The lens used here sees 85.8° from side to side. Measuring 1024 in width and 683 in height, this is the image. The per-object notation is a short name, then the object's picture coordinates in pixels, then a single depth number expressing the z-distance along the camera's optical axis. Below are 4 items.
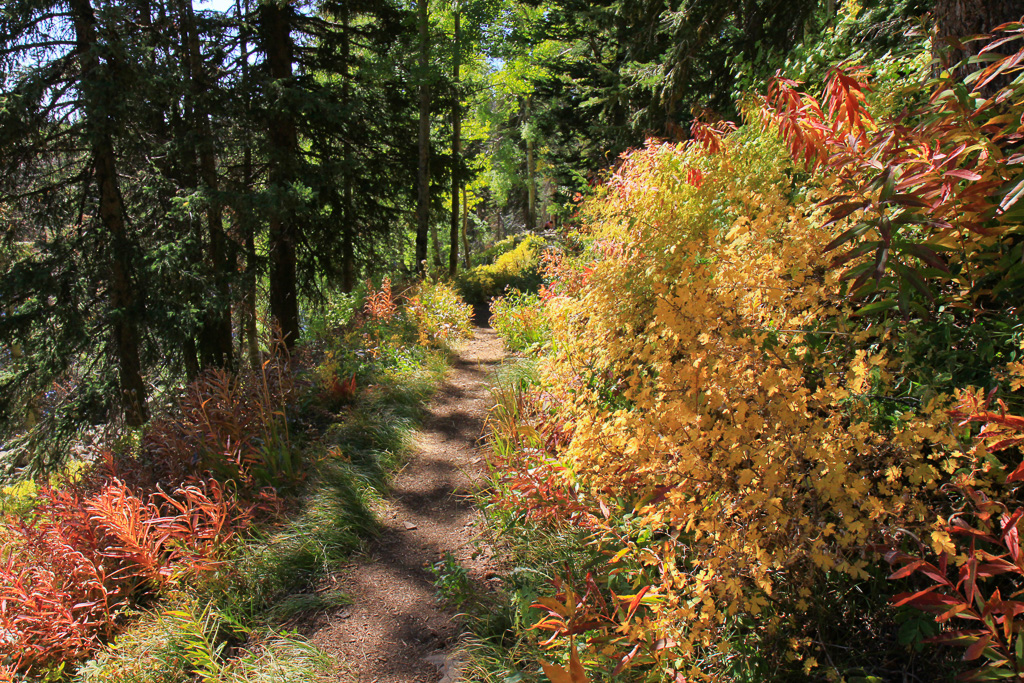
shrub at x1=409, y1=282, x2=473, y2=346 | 8.18
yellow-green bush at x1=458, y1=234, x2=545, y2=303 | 13.60
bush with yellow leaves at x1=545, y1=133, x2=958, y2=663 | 1.58
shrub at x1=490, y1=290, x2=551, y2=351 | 6.39
